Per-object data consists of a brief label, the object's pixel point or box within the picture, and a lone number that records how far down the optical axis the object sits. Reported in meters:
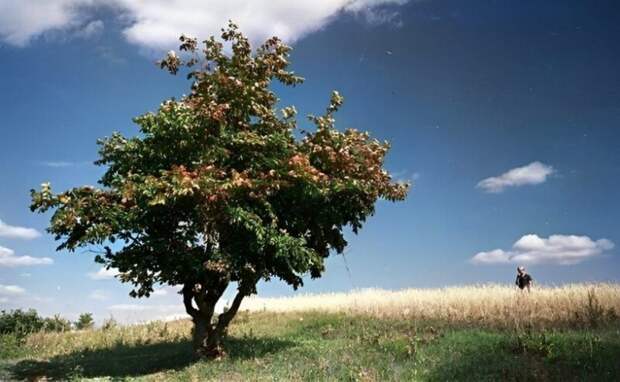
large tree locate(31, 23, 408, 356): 17.78
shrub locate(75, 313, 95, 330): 37.88
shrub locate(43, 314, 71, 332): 35.44
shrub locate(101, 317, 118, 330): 33.72
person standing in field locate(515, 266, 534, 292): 30.94
